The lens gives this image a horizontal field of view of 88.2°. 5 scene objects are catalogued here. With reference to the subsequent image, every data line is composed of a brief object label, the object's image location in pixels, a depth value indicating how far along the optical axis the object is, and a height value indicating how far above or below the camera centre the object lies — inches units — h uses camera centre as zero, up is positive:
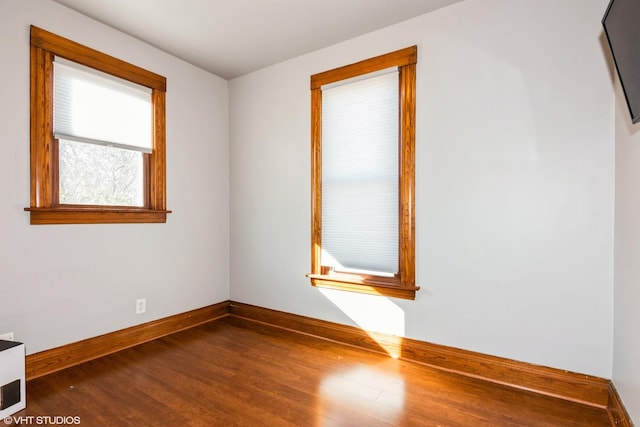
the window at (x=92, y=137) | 90.1 +23.5
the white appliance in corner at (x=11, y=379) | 67.1 -34.4
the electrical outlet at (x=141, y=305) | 112.7 -31.9
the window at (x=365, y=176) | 100.7 +11.9
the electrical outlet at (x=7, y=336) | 81.7 -30.7
